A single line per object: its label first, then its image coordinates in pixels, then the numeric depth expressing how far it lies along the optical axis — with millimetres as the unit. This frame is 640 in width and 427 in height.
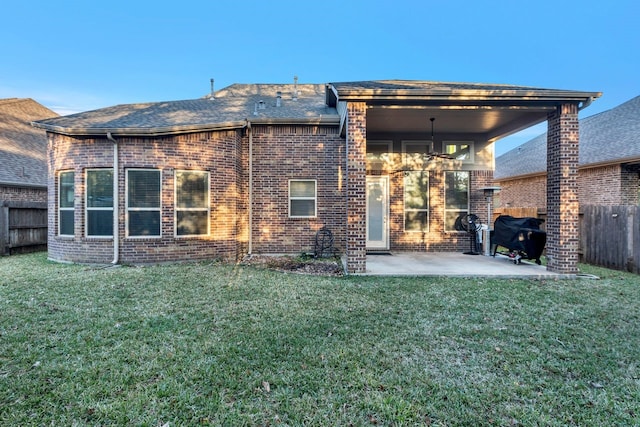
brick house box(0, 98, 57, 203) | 10320
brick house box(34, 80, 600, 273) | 6238
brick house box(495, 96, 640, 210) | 9781
